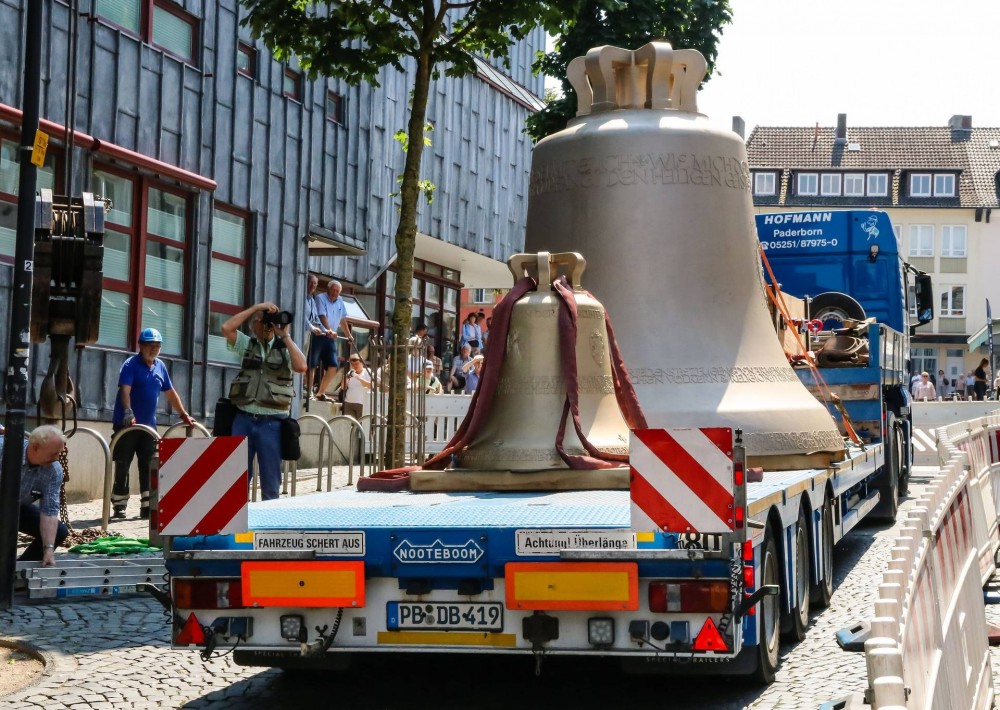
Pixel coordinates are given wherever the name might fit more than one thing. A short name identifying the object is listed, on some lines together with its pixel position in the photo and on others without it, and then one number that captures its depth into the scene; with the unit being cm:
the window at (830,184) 7531
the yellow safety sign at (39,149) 877
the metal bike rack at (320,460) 1452
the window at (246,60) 2112
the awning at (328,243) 2405
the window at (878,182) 7506
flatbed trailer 559
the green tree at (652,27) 2464
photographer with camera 1089
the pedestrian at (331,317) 2153
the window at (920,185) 7407
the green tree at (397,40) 1260
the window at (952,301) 7138
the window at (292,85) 2269
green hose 1030
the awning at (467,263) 3322
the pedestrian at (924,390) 4144
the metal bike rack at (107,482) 1157
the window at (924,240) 7306
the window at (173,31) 1909
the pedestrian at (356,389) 2148
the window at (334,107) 2459
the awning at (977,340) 5269
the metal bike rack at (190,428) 1360
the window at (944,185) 7362
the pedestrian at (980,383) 4053
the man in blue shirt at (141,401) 1402
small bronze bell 748
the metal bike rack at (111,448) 1159
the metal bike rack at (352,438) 1475
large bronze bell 845
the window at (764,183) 7506
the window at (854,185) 7531
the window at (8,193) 1596
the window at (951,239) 7262
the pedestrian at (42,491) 964
